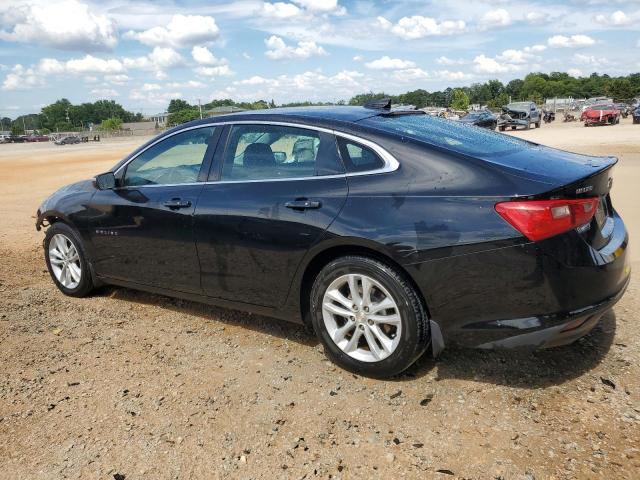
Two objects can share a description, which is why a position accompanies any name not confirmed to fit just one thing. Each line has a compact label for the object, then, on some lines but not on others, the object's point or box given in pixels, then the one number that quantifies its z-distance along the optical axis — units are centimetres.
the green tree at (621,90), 10012
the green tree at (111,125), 13245
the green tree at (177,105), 15575
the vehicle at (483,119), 3519
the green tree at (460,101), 12250
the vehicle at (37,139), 10600
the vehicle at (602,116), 4144
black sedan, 297
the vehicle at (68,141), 7381
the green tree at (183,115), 11668
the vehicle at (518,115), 4016
